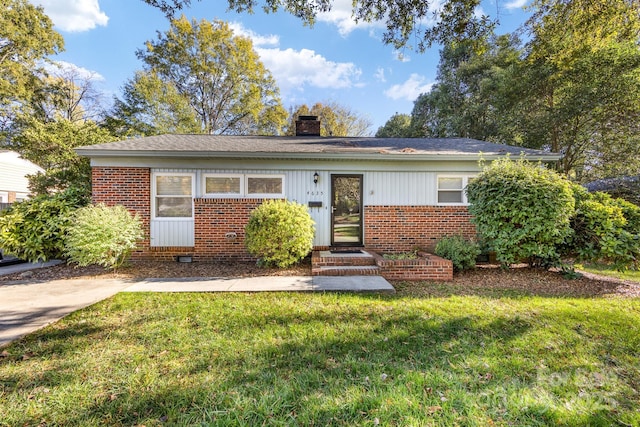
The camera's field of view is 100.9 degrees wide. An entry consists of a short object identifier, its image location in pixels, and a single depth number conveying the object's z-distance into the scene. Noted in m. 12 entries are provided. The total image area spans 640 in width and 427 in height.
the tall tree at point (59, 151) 9.04
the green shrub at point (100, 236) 5.37
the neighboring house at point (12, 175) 16.14
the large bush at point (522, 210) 5.20
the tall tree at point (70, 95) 20.27
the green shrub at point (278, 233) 5.87
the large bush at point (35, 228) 5.96
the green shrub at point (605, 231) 5.03
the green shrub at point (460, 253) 5.98
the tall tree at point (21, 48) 15.57
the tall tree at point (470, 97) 13.43
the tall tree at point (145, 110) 17.22
